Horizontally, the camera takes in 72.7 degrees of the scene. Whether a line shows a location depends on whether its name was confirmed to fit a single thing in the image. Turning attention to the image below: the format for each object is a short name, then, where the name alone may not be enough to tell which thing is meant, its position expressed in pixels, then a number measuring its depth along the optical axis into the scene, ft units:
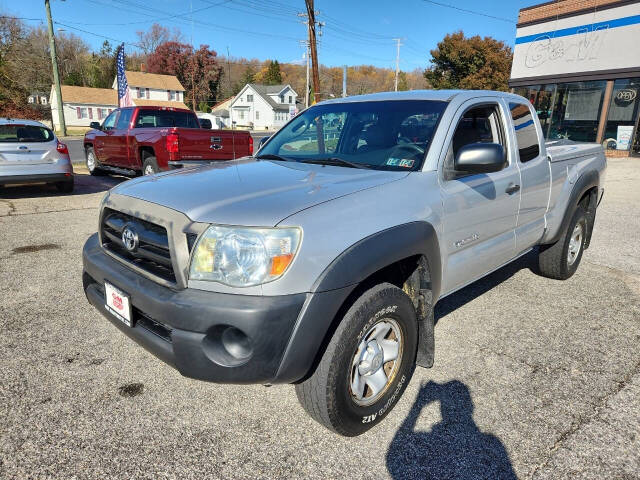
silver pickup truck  6.23
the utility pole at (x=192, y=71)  242.41
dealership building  55.11
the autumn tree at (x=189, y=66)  245.24
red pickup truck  27.89
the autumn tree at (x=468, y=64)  125.18
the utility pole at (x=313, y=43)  57.77
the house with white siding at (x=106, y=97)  183.93
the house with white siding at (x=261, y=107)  217.36
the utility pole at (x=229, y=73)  311.11
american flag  69.62
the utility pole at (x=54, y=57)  88.16
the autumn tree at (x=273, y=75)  273.75
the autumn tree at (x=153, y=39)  258.16
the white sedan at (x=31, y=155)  25.58
